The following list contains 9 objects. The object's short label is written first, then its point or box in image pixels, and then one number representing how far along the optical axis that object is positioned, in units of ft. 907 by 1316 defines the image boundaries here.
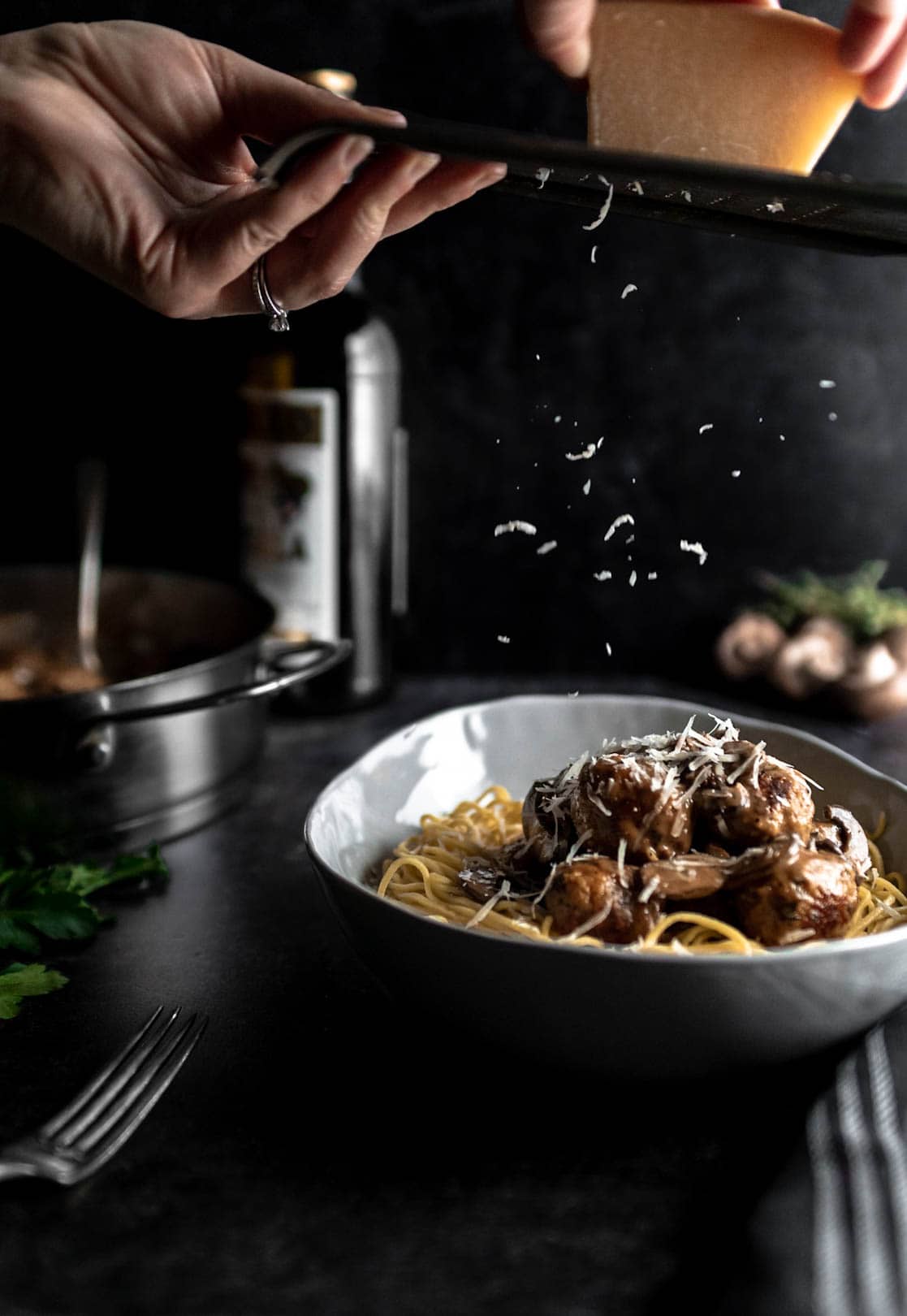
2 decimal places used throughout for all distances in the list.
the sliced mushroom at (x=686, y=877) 3.25
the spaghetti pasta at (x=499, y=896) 3.19
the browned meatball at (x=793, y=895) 3.18
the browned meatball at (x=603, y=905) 3.20
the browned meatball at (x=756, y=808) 3.37
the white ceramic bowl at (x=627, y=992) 2.75
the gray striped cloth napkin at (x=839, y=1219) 2.40
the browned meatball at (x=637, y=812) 3.37
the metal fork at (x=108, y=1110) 2.83
